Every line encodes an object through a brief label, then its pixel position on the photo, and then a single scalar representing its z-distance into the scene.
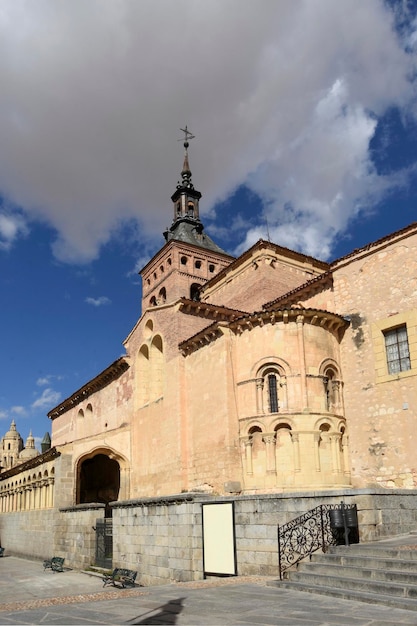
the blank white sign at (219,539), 11.62
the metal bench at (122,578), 15.17
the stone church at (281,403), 17.53
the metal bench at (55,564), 21.20
